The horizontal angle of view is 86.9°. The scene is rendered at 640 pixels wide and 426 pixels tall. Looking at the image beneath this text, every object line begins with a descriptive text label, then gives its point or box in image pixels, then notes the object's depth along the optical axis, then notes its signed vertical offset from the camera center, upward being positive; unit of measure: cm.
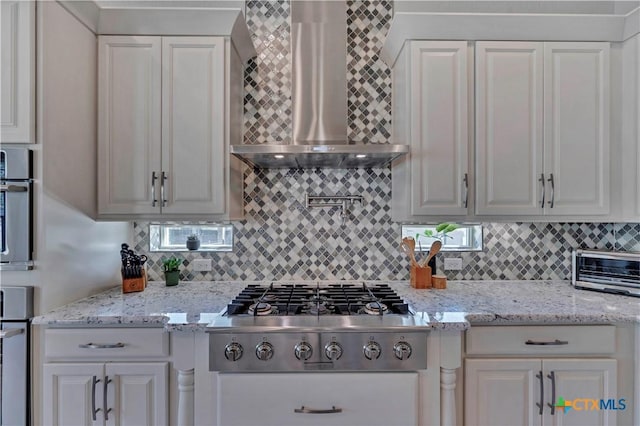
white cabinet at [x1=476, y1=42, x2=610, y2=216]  192 +49
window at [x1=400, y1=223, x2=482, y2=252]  231 -15
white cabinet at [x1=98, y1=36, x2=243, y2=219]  190 +49
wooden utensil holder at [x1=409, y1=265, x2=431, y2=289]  209 -39
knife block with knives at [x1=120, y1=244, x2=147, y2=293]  198 -35
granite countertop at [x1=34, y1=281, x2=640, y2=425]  147 -60
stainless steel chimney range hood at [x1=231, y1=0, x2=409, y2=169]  203 +84
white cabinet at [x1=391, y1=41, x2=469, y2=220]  191 +50
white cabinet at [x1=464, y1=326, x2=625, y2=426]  153 -74
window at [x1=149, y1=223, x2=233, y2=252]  229 -15
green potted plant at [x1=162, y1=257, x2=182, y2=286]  216 -38
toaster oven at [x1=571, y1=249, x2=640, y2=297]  188 -33
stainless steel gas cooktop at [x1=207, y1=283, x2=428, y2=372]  143 -56
